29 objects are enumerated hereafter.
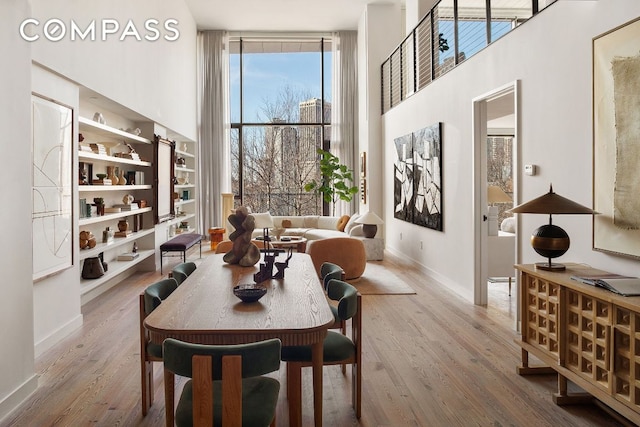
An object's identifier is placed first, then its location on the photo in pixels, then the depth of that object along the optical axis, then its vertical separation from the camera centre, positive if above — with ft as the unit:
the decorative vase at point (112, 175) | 20.57 +1.11
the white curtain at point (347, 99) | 38.22 +7.77
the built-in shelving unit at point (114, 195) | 18.15 +0.31
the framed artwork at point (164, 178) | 25.90 +1.29
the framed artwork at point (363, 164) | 34.94 +2.59
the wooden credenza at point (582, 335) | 7.89 -2.52
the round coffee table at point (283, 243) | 25.24 -2.16
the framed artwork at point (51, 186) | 12.75 +0.45
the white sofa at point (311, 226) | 31.16 -1.75
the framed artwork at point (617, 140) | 9.53 +1.19
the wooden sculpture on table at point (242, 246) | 11.30 -1.06
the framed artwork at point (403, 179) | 26.40 +1.19
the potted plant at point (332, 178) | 35.99 +1.65
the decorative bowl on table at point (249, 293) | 8.11 -1.52
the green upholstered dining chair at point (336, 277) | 10.52 -1.66
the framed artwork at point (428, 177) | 21.86 +1.09
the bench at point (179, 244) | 24.57 -2.15
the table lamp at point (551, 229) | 10.14 -0.65
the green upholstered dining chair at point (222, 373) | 5.66 -2.01
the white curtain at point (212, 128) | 37.70 +5.56
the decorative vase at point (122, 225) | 21.82 -1.02
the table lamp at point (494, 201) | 18.97 -0.08
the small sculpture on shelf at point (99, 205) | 19.53 -0.12
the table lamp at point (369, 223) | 26.58 -1.22
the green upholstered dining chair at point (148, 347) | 8.81 -2.61
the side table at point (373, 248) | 27.84 -2.68
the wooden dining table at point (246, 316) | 6.70 -1.69
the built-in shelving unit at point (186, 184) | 33.83 +1.24
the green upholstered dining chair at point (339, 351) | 7.89 -2.59
